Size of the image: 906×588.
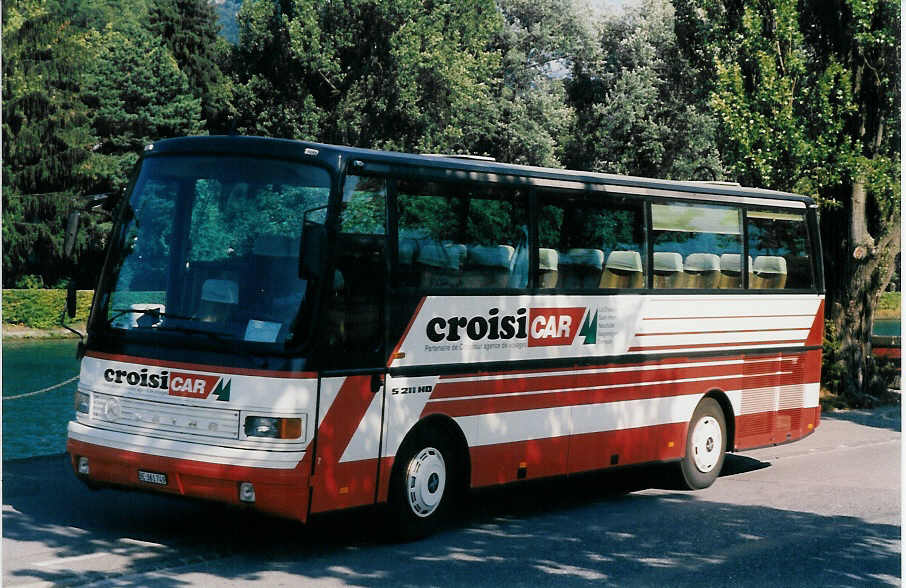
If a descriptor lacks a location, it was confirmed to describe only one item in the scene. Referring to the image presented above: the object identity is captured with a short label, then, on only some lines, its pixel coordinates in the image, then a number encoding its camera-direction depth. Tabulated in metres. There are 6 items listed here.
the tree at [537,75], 51.84
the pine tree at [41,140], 56.59
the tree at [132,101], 60.34
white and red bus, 10.15
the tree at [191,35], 71.36
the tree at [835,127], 23.84
